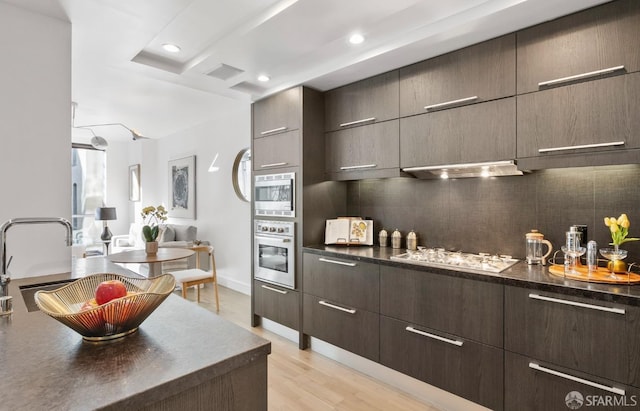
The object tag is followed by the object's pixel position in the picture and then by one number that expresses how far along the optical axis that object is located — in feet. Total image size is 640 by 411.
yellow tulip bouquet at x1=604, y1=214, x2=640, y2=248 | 5.36
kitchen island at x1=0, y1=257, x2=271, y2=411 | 2.28
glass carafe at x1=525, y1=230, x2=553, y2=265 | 6.54
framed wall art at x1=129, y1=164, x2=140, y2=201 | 23.43
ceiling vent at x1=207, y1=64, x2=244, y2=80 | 8.84
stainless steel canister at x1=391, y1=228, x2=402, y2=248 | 9.02
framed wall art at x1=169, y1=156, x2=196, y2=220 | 18.34
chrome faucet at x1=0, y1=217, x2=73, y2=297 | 4.17
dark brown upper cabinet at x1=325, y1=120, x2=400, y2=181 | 8.27
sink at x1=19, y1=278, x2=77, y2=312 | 5.14
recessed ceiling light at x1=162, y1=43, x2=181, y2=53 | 7.80
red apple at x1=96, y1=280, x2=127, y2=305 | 3.10
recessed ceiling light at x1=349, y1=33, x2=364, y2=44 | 7.21
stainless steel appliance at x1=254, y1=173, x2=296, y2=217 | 9.59
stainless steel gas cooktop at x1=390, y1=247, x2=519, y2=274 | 6.37
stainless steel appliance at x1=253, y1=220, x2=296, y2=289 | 9.65
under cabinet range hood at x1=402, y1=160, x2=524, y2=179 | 6.88
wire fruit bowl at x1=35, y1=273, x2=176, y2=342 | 2.87
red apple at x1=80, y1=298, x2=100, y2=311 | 2.94
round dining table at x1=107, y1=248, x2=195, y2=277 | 9.96
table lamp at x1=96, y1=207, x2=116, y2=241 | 20.77
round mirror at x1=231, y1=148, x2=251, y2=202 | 15.19
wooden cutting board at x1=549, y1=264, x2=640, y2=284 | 5.12
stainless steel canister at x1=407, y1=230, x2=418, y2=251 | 8.71
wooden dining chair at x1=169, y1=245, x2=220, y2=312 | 11.72
